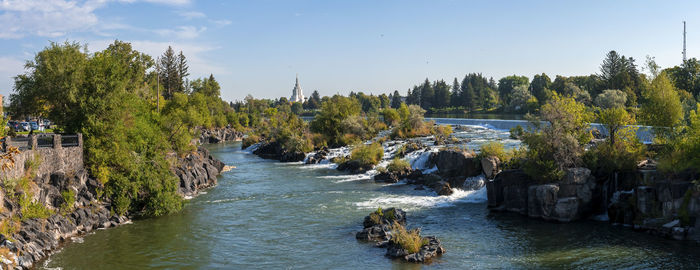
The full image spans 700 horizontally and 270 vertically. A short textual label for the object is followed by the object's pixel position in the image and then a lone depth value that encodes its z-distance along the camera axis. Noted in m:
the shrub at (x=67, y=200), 27.86
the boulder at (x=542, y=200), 28.72
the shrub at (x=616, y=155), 29.15
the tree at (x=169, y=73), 105.69
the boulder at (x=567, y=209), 28.44
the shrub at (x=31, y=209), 24.98
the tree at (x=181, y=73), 110.13
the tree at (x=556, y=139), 29.78
